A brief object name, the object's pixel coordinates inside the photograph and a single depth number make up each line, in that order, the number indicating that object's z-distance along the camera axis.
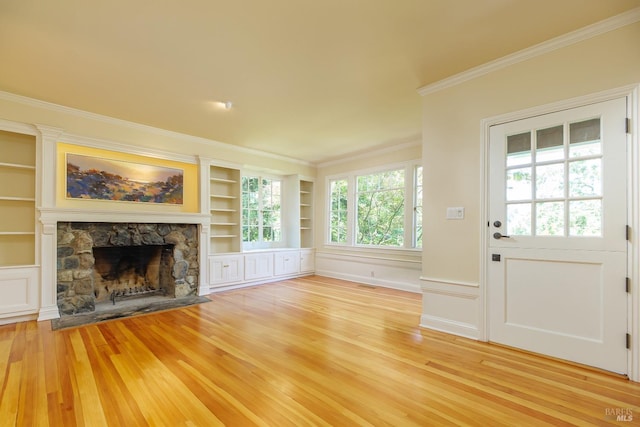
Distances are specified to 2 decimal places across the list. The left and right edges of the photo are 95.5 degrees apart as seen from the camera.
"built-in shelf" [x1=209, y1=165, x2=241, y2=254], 5.71
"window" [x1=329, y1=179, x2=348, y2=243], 6.65
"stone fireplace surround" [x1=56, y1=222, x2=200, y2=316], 3.81
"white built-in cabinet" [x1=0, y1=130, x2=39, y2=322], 3.45
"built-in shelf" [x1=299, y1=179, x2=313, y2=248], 7.18
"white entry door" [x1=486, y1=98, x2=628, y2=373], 2.28
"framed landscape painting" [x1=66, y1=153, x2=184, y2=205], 4.08
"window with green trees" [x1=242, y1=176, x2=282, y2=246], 6.26
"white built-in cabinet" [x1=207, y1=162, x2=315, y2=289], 5.44
